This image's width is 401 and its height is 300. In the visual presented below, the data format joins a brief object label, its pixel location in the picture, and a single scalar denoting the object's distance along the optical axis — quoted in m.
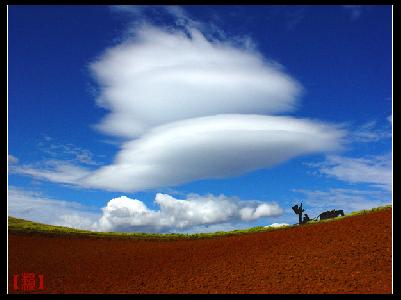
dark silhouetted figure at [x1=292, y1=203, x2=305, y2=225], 32.73
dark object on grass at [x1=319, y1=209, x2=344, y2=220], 31.15
